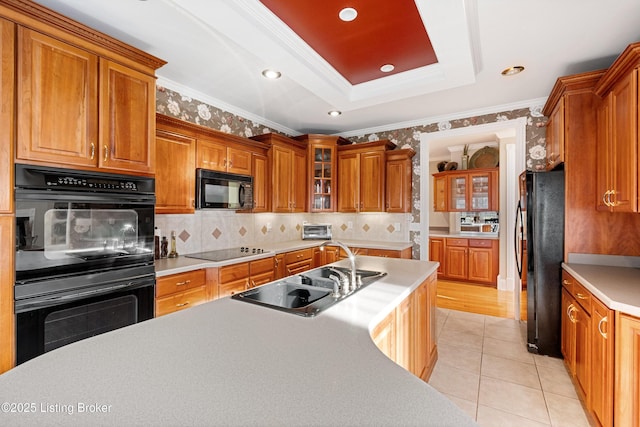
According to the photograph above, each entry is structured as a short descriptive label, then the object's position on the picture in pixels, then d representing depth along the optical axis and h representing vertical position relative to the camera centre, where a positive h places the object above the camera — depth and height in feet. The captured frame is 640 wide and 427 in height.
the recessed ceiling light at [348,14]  6.21 +4.27
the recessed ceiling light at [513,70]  8.54 +4.24
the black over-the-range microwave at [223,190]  9.37 +0.82
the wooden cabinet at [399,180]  13.15 +1.54
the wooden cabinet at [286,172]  12.14 +1.86
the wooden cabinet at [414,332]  4.88 -2.27
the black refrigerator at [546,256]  8.61 -1.19
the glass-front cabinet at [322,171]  13.93 +2.08
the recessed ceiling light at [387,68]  8.55 +4.30
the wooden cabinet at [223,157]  9.63 +1.97
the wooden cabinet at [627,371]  4.77 -2.54
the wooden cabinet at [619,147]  6.07 +1.57
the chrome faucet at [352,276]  5.55 -1.20
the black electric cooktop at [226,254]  9.43 -1.34
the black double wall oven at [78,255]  5.21 -0.82
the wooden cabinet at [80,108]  5.24 +2.11
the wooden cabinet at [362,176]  13.34 +1.78
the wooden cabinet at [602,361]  4.87 -2.70
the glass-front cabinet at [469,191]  18.45 +1.59
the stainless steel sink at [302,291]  4.88 -1.39
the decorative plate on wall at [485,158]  18.71 +3.65
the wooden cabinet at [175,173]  8.43 +1.21
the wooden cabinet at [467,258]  17.06 -2.56
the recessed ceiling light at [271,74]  8.73 +4.18
